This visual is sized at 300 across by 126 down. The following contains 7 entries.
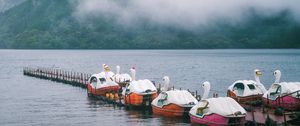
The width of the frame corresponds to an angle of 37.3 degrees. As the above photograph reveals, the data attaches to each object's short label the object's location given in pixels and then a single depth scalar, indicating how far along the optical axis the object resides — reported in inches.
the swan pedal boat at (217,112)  1483.8
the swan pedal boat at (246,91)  1939.0
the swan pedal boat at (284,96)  1697.8
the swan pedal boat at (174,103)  1797.5
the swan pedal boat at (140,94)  2063.2
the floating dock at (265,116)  1425.3
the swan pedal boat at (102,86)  2529.5
